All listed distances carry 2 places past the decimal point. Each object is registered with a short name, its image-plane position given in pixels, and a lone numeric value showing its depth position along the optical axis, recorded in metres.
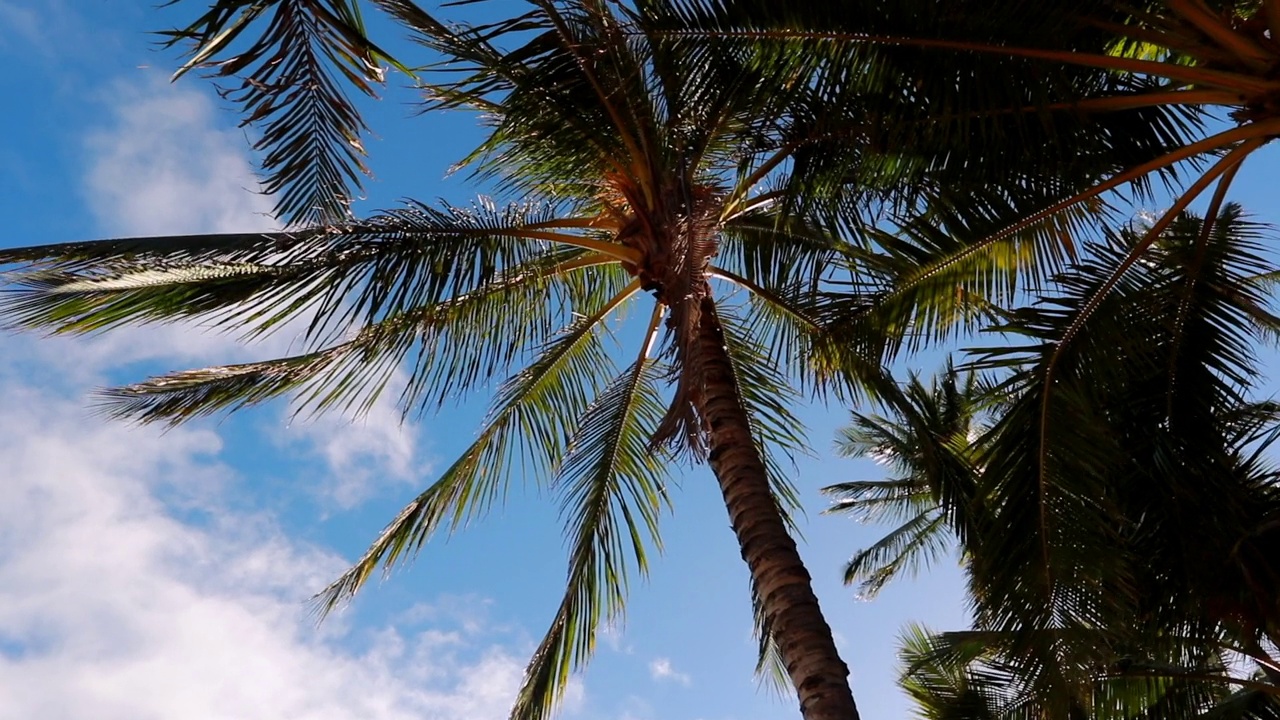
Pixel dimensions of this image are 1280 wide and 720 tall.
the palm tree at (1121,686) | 8.81
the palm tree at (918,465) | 7.31
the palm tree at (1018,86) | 5.33
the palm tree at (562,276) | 5.56
